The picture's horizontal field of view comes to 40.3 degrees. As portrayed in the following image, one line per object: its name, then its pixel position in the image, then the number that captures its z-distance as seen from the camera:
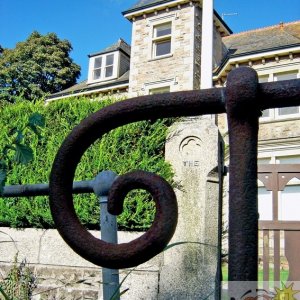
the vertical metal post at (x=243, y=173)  0.49
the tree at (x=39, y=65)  27.47
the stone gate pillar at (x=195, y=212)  3.34
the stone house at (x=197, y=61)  13.31
